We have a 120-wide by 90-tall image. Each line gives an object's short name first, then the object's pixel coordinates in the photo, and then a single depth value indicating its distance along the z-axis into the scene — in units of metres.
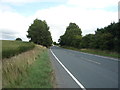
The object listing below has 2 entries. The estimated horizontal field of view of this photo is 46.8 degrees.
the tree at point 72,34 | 61.85
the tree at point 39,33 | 63.11
